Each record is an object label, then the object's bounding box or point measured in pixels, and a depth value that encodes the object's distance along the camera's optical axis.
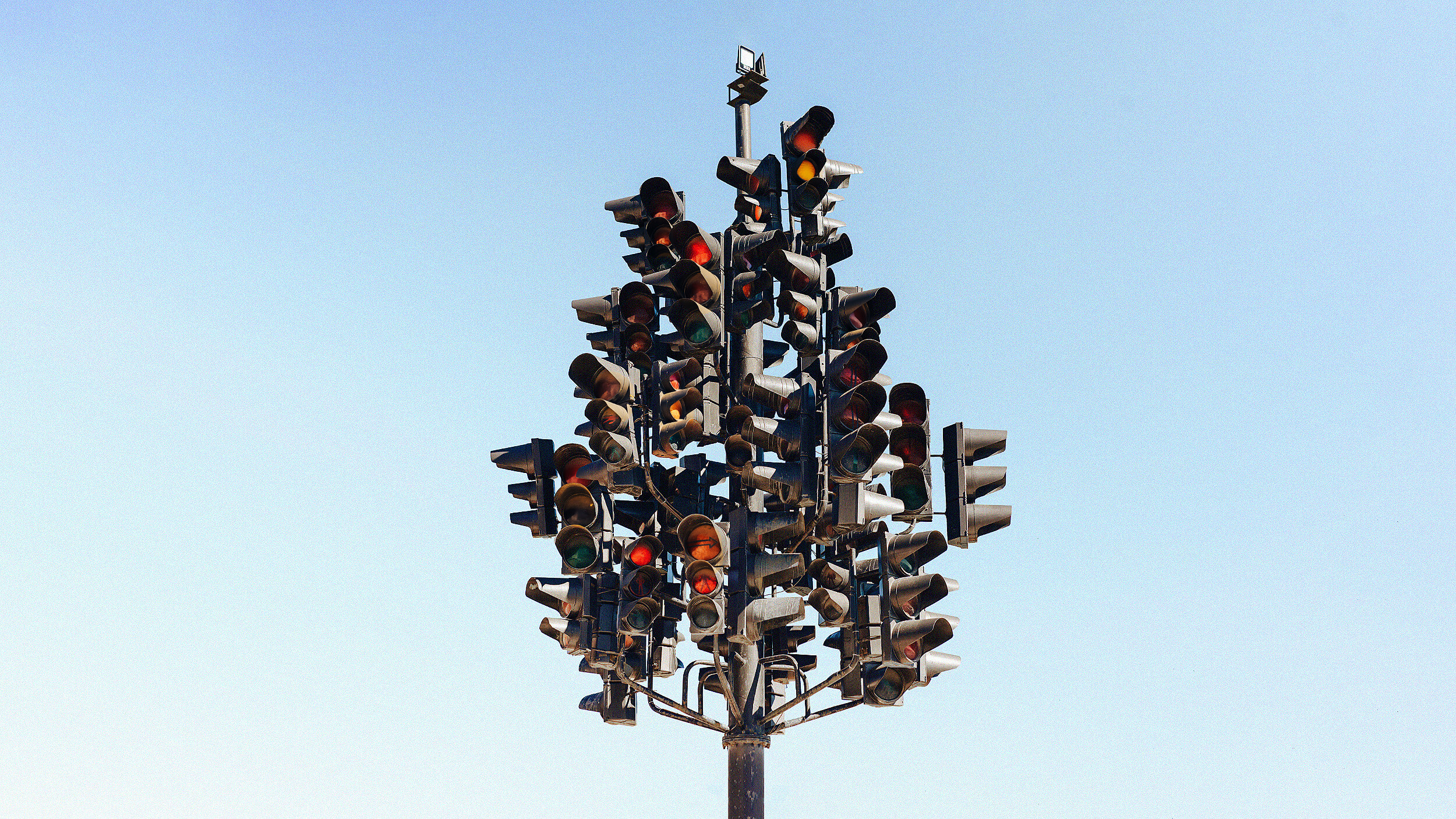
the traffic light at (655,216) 13.16
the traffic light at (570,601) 12.08
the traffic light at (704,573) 11.24
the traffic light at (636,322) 12.88
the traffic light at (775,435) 11.73
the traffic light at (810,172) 13.37
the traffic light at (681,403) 12.62
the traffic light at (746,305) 12.99
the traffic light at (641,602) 11.55
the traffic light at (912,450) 11.70
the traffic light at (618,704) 12.96
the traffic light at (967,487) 11.71
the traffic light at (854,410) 11.12
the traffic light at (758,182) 13.73
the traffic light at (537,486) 12.60
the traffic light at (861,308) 12.96
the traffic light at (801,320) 12.81
